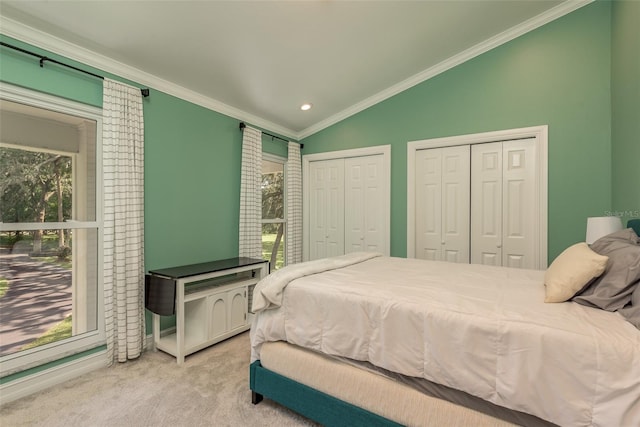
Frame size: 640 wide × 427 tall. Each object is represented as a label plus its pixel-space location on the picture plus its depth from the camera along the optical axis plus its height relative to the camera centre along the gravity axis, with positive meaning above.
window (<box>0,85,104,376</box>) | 1.97 -0.13
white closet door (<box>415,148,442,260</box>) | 3.48 +0.13
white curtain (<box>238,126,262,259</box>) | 3.49 +0.21
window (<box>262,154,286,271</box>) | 4.08 +0.04
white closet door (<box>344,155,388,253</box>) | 3.83 +0.13
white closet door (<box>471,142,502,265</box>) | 3.13 +0.13
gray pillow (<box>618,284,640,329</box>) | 1.11 -0.37
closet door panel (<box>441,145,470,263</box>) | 3.32 +0.12
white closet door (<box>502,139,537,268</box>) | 2.96 +0.12
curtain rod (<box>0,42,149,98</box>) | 1.85 +1.03
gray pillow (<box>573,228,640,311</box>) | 1.26 -0.29
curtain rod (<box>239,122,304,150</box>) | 3.49 +1.04
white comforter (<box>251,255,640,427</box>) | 1.01 -0.51
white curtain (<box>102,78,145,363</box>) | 2.32 -0.05
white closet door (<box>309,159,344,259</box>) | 4.20 +0.08
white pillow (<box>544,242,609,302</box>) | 1.34 -0.27
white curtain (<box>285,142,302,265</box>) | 4.26 +0.11
